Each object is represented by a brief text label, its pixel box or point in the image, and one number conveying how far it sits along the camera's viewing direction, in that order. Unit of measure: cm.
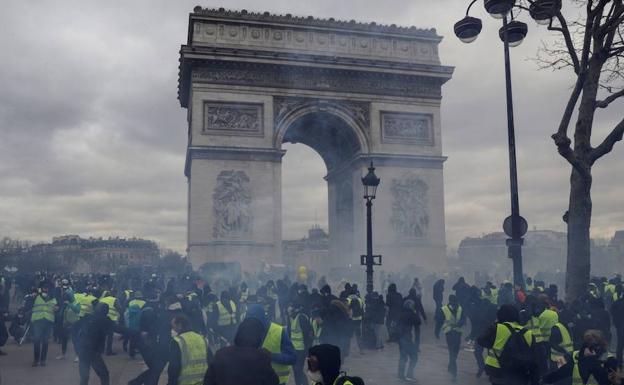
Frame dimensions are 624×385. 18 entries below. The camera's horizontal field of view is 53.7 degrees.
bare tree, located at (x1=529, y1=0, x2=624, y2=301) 1345
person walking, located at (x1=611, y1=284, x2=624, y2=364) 1122
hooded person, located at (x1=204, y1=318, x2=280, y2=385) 424
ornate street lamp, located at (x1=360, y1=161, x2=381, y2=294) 1498
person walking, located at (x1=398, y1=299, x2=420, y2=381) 1026
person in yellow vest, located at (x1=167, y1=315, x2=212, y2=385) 559
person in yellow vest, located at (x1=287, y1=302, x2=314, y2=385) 823
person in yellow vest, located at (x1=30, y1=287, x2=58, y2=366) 1221
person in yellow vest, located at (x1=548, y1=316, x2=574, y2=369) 787
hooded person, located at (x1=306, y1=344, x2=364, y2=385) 407
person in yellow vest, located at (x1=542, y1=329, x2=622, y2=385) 552
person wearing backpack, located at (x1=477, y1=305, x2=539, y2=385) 621
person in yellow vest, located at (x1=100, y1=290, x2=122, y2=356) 1160
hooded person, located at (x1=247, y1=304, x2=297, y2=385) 609
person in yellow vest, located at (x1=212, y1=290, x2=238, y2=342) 1106
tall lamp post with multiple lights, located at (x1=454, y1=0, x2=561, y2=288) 1128
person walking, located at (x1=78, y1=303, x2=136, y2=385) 859
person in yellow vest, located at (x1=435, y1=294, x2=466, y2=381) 1046
